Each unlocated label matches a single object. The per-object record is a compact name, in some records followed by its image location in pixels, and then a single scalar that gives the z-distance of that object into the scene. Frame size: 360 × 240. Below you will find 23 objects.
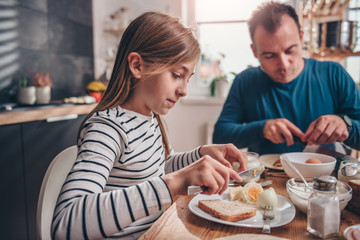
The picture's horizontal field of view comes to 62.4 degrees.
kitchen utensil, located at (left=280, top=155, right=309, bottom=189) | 0.78
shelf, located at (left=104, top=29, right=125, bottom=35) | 2.97
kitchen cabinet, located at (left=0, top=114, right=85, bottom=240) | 1.79
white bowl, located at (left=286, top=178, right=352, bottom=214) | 0.68
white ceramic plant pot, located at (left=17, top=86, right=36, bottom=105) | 2.18
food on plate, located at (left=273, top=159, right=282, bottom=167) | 1.10
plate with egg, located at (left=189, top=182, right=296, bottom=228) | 0.65
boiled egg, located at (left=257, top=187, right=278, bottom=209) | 0.72
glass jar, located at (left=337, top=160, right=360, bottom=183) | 0.81
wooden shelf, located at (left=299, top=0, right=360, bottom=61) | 2.00
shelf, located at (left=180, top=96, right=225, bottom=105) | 3.24
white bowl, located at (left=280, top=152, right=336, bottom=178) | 0.89
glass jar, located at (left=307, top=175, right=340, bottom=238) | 0.59
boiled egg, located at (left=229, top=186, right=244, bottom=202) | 0.79
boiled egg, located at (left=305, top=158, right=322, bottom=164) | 0.95
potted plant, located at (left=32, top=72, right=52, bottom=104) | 2.27
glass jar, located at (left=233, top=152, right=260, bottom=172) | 0.98
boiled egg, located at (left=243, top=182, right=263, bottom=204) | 0.76
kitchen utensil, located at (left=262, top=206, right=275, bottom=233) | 0.61
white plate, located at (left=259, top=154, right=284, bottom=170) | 1.09
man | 1.42
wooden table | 0.60
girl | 0.61
